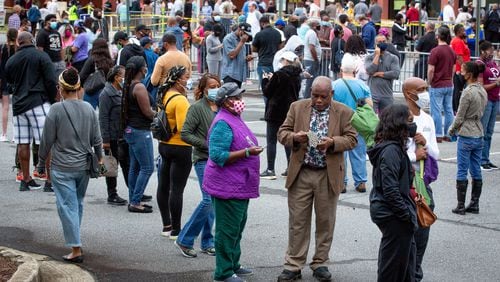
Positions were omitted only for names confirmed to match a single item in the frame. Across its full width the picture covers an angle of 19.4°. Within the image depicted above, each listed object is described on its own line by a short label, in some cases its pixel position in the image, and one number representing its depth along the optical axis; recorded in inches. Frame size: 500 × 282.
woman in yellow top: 564.0
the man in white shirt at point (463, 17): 2136.2
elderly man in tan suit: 497.4
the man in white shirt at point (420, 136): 469.5
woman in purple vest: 478.0
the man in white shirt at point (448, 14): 2300.4
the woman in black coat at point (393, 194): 423.7
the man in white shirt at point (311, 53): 1232.5
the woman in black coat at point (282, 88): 758.6
